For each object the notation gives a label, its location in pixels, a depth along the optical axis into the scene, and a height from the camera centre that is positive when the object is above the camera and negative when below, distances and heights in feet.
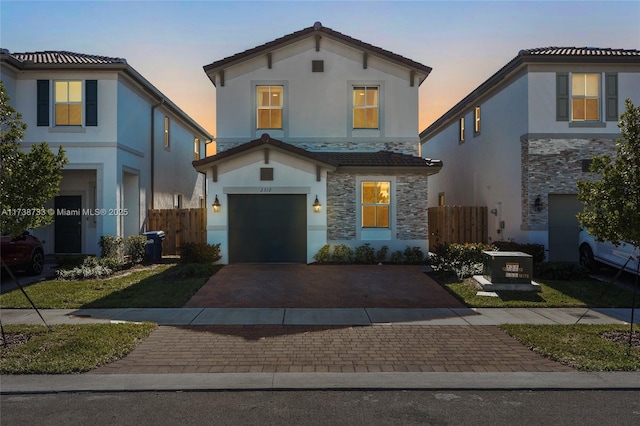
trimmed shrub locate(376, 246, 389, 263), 54.34 -4.83
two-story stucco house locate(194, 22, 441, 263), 53.42 +7.42
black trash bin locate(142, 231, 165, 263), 57.06 -4.09
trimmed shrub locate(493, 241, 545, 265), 50.78 -3.92
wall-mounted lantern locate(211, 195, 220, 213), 53.11 +0.99
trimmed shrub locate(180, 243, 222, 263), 50.49 -4.33
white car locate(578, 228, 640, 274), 42.68 -4.05
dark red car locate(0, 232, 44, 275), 43.37 -3.84
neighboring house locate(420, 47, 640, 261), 54.13 +10.42
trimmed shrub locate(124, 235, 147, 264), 54.85 -4.09
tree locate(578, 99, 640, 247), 25.40 +1.34
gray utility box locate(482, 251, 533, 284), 37.24 -4.52
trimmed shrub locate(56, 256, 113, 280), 44.78 -5.66
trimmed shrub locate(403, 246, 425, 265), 54.34 -5.07
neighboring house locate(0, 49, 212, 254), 54.72 +10.11
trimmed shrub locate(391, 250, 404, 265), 54.39 -5.21
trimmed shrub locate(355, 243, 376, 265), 53.61 -4.86
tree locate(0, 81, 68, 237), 25.54 +1.97
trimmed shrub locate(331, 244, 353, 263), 53.62 -4.85
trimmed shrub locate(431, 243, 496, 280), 42.93 -4.58
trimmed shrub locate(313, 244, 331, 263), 53.26 -4.83
